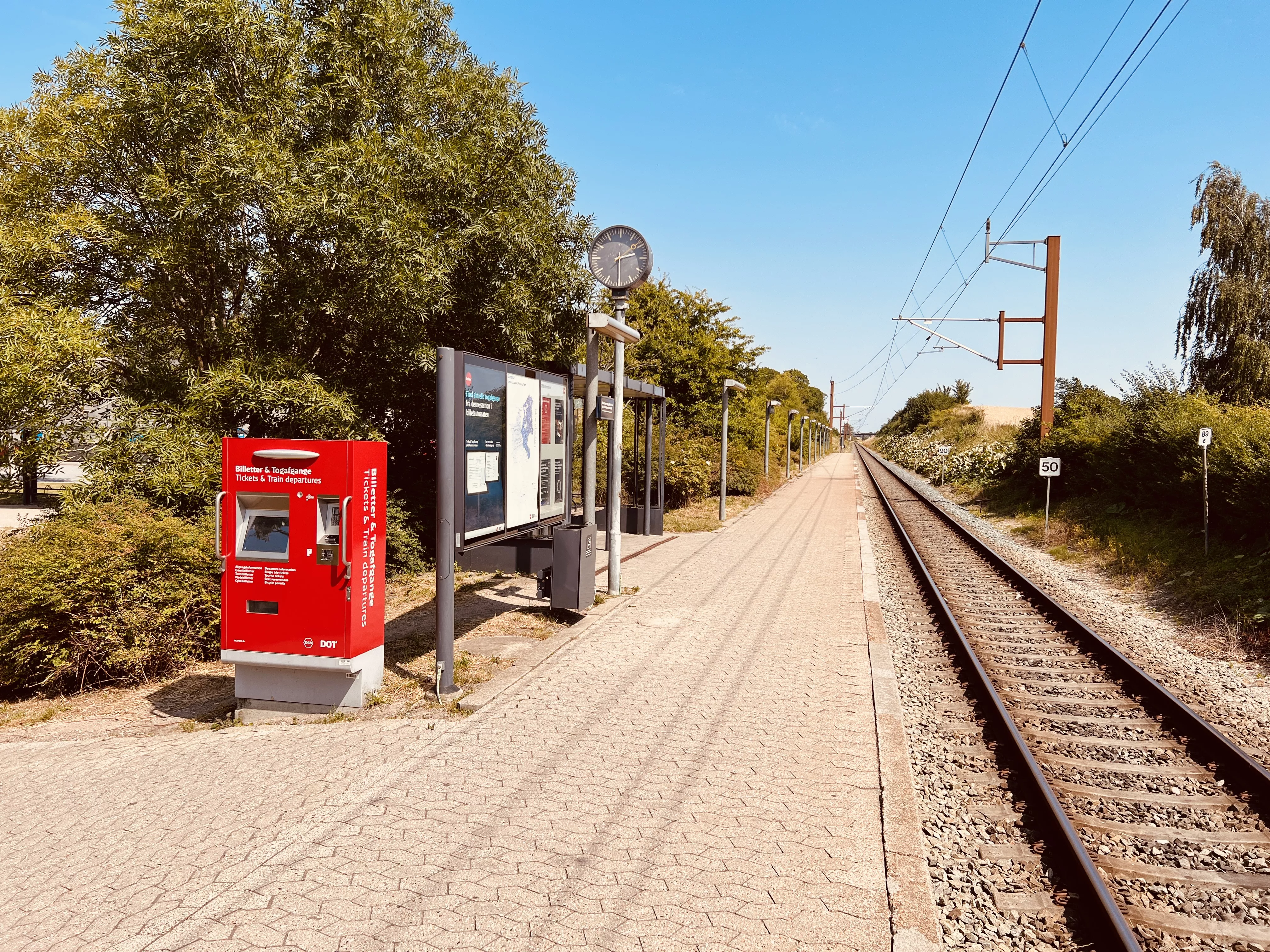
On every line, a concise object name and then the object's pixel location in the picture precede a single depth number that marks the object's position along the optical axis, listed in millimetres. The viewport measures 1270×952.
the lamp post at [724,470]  20422
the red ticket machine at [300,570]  5879
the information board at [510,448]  6676
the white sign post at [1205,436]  11922
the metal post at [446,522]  5996
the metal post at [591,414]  9977
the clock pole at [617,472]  10352
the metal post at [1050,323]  22203
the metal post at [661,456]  17219
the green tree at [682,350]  27406
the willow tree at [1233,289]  27281
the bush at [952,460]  30594
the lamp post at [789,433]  43219
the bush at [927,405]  93750
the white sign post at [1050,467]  17472
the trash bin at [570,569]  8820
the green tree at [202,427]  9023
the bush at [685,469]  23234
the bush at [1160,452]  11898
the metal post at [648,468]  16016
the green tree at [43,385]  8461
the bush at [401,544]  12438
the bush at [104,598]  7066
